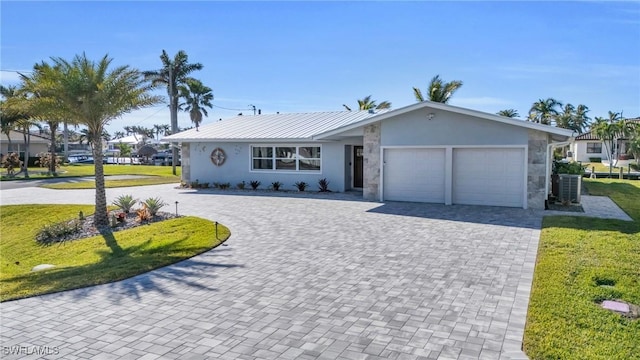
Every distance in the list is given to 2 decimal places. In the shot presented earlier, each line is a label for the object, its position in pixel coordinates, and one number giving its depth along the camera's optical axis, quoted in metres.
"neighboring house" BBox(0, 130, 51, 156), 44.25
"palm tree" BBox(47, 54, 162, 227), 12.41
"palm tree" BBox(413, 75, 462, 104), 31.49
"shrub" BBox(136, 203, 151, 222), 13.01
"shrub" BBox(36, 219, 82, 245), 12.34
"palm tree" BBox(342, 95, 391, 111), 39.00
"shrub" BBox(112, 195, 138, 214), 14.05
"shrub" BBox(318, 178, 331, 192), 19.39
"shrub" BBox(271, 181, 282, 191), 20.40
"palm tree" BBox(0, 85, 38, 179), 28.80
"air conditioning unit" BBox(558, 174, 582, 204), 14.28
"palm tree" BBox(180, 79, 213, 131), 45.73
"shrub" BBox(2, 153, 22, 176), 31.50
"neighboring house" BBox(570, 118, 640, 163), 56.31
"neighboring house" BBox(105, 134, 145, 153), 82.59
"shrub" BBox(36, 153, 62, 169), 33.92
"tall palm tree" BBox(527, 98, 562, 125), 57.53
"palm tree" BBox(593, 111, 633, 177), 46.66
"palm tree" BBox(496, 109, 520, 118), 51.16
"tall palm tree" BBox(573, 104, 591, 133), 72.88
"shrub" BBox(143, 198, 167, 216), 13.37
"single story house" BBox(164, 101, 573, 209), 13.77
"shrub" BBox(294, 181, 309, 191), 19.82
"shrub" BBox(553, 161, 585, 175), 15.65
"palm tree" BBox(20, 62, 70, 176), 12.35
